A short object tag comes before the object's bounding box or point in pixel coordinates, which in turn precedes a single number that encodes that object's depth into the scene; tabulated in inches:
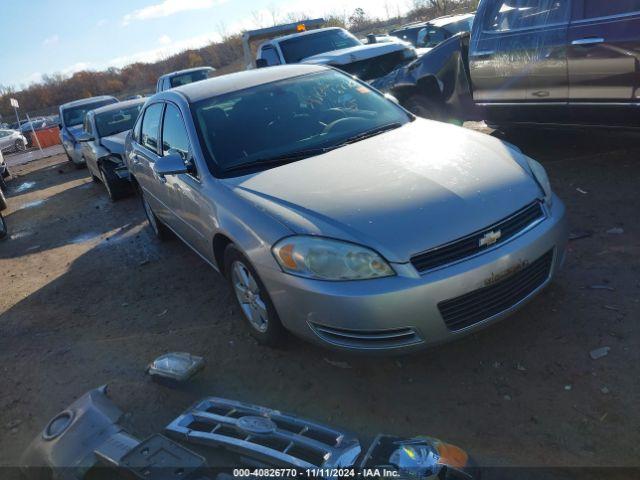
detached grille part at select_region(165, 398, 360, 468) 81.5
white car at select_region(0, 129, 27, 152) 1000.2
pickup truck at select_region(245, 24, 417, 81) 337.4
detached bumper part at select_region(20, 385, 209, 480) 78.4
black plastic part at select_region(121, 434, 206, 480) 76.9
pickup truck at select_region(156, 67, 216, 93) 516.4
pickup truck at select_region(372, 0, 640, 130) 177.5
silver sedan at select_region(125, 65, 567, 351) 102.7
